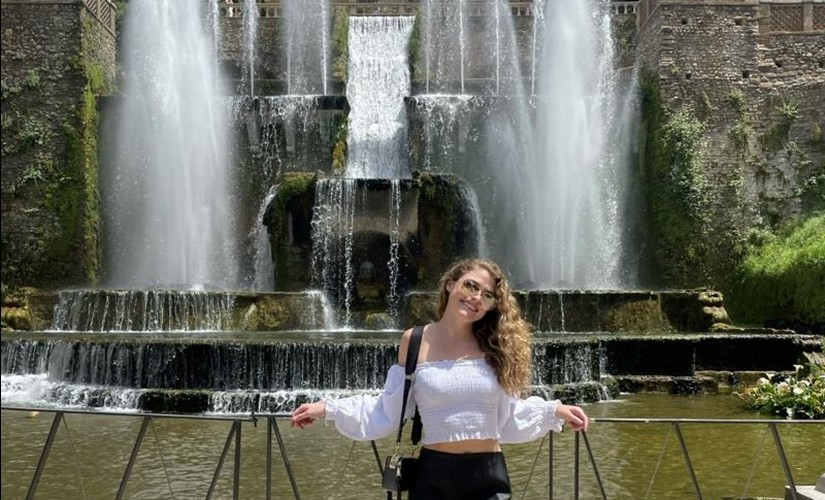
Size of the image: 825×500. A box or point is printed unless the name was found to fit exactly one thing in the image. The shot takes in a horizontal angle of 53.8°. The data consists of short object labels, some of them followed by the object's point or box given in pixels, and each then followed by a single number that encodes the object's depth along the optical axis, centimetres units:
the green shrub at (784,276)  1750
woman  260
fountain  1102
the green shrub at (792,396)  990
